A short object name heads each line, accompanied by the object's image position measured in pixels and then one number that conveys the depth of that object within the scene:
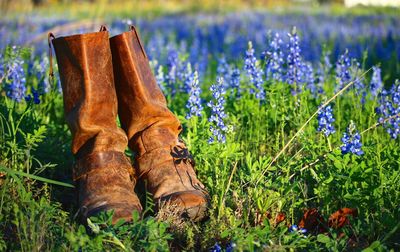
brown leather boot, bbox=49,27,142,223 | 2.44
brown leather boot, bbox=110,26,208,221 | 2.52
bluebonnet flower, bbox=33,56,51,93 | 3.76
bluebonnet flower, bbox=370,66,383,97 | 3.66
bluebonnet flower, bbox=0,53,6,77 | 3.64
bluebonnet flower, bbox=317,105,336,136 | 2.62
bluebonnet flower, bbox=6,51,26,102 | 3.46
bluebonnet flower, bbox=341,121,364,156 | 2.42
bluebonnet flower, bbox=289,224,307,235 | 2.16
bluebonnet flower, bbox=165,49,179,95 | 4.05
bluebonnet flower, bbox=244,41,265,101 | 3.33
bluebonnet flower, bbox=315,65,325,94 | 3.69
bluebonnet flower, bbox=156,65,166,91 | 3.82
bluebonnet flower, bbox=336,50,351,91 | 3.43
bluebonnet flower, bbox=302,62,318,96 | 3.77
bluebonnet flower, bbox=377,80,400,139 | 2.99
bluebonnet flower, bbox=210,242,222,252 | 2.09
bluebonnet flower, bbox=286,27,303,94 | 3.33
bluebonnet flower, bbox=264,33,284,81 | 3.35
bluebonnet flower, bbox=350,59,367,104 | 3.52
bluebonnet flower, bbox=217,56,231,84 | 4.19
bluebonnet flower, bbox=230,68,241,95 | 3.49
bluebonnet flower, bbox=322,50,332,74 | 3.94
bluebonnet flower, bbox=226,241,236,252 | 1.96
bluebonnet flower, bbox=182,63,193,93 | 3.72
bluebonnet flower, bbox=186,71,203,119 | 2.88
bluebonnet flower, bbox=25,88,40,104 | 3.04
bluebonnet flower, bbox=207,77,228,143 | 2.61
